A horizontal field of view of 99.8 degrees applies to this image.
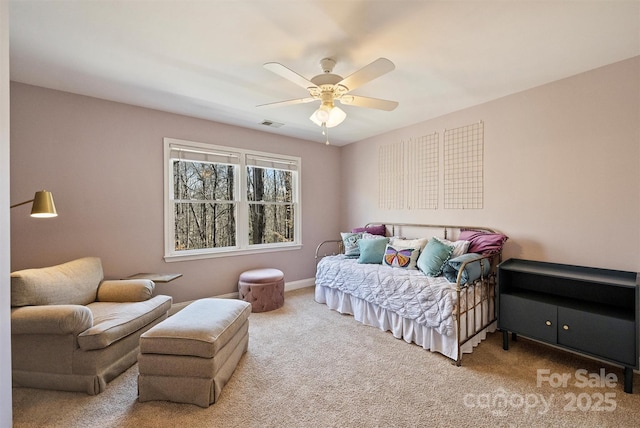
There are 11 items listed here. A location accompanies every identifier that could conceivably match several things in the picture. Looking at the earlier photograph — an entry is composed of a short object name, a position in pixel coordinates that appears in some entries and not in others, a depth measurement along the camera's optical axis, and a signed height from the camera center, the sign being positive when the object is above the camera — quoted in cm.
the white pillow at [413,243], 329 -44
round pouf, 347 -106
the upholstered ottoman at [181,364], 180 -104
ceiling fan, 190 +95
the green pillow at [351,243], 390 -52
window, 351 +13
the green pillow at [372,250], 350 -55
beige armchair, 186 -91
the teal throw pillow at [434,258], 278 -53
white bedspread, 238 -85
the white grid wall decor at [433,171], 321 +50
